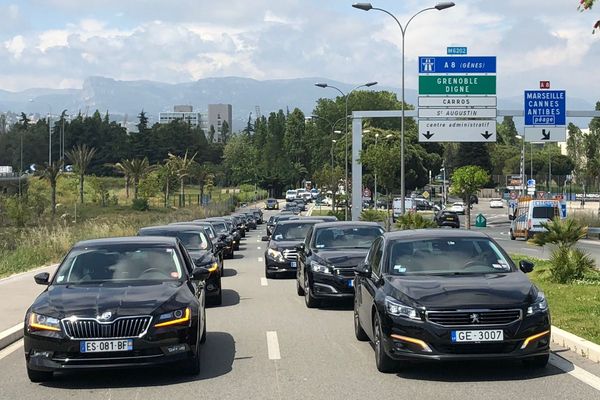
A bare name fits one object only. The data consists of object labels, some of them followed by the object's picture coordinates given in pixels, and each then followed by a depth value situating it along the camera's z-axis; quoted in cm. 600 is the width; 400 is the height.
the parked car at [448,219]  6084
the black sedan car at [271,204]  10970
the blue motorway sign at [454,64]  3519
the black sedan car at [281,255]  2097
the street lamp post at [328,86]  5256
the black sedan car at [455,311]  791
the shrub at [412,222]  3334
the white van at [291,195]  11791
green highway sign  3566
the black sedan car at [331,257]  1409
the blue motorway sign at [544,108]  3719
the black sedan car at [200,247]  1524
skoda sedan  797
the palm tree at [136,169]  8606
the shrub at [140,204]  7525
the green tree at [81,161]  8137
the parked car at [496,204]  10800
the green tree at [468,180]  5628
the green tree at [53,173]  6302
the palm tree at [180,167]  8876
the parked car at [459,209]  9156
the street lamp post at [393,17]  3388
